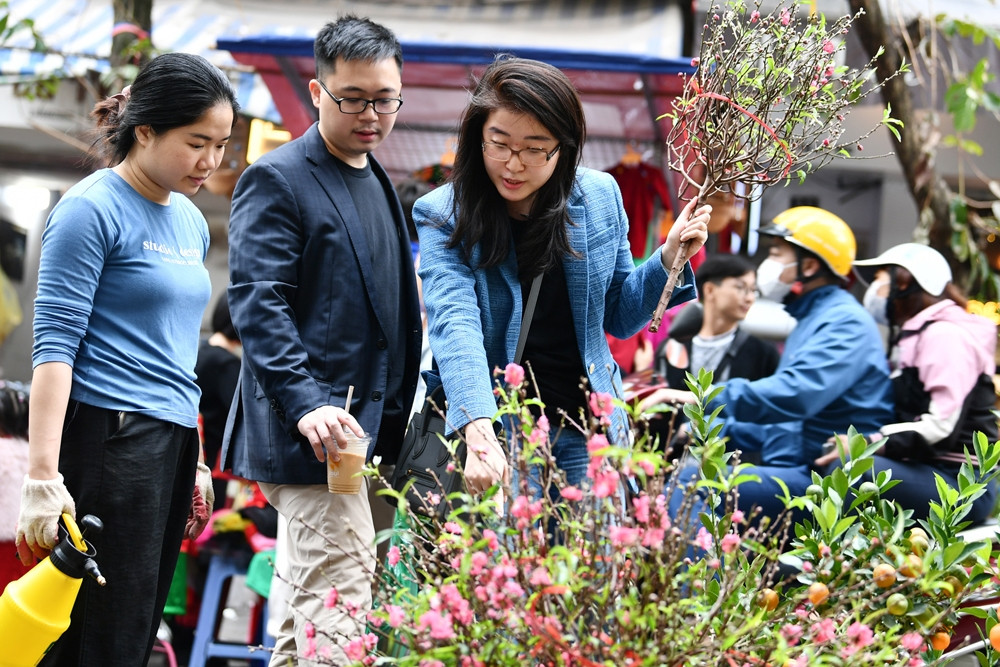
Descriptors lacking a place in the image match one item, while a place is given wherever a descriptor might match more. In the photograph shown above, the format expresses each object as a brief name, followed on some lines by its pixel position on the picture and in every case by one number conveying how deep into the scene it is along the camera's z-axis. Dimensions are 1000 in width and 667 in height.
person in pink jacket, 7.89
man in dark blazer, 5.53
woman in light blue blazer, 5.10
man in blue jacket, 8.61
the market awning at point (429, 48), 10.04
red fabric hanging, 11.62
